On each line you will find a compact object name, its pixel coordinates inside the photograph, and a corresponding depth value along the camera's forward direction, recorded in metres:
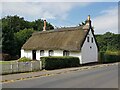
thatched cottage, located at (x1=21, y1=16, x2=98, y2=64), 39.75
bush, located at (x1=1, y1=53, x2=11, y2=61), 45.38
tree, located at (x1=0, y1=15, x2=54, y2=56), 46.72
